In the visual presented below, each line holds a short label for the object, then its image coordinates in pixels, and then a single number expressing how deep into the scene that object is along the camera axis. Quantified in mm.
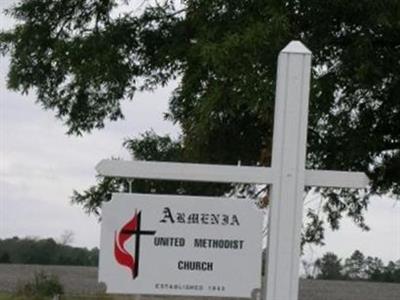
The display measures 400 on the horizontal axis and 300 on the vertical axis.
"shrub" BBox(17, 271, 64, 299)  30219
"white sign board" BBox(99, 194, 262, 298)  6842
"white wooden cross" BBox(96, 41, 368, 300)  6903
